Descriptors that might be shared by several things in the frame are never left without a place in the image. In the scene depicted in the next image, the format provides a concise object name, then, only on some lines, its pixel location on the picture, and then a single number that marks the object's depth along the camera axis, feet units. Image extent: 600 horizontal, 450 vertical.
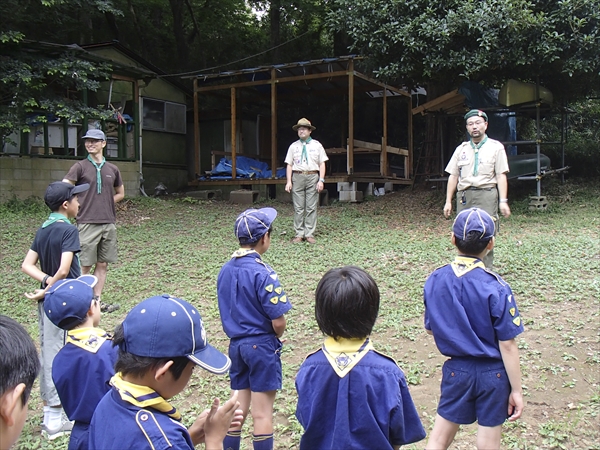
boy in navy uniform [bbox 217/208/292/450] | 9.16
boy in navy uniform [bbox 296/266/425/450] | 6.22
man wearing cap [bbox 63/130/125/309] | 18.15
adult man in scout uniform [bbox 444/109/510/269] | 18.26
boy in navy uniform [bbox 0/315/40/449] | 3.98
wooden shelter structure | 41.93
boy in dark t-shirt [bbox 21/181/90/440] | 11.37
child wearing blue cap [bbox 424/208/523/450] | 7.98
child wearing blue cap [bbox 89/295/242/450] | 5.09
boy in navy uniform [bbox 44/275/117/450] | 7.47
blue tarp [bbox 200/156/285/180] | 48.98
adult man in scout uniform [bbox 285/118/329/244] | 28.09
